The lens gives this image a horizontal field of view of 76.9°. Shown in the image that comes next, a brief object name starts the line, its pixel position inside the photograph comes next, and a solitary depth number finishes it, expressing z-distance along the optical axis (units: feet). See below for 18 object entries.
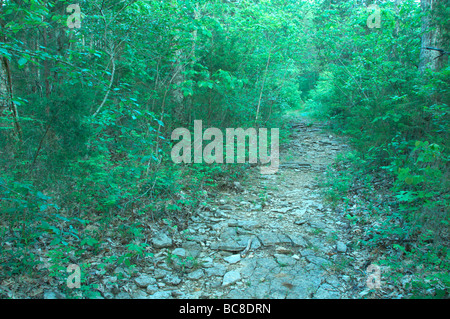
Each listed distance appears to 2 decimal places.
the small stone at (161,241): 13.23
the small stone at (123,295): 10.03
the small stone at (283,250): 13.52
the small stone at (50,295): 9.16
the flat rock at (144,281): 10.80
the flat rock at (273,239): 14.30
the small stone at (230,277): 11.27
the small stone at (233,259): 12.82
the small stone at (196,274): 11.55
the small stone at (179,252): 12.87
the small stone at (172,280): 11.14
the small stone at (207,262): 12.44
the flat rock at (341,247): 13.35
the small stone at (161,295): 10.33
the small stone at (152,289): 10.53
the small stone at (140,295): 10.22
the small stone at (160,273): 11.42
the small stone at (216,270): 11.85
